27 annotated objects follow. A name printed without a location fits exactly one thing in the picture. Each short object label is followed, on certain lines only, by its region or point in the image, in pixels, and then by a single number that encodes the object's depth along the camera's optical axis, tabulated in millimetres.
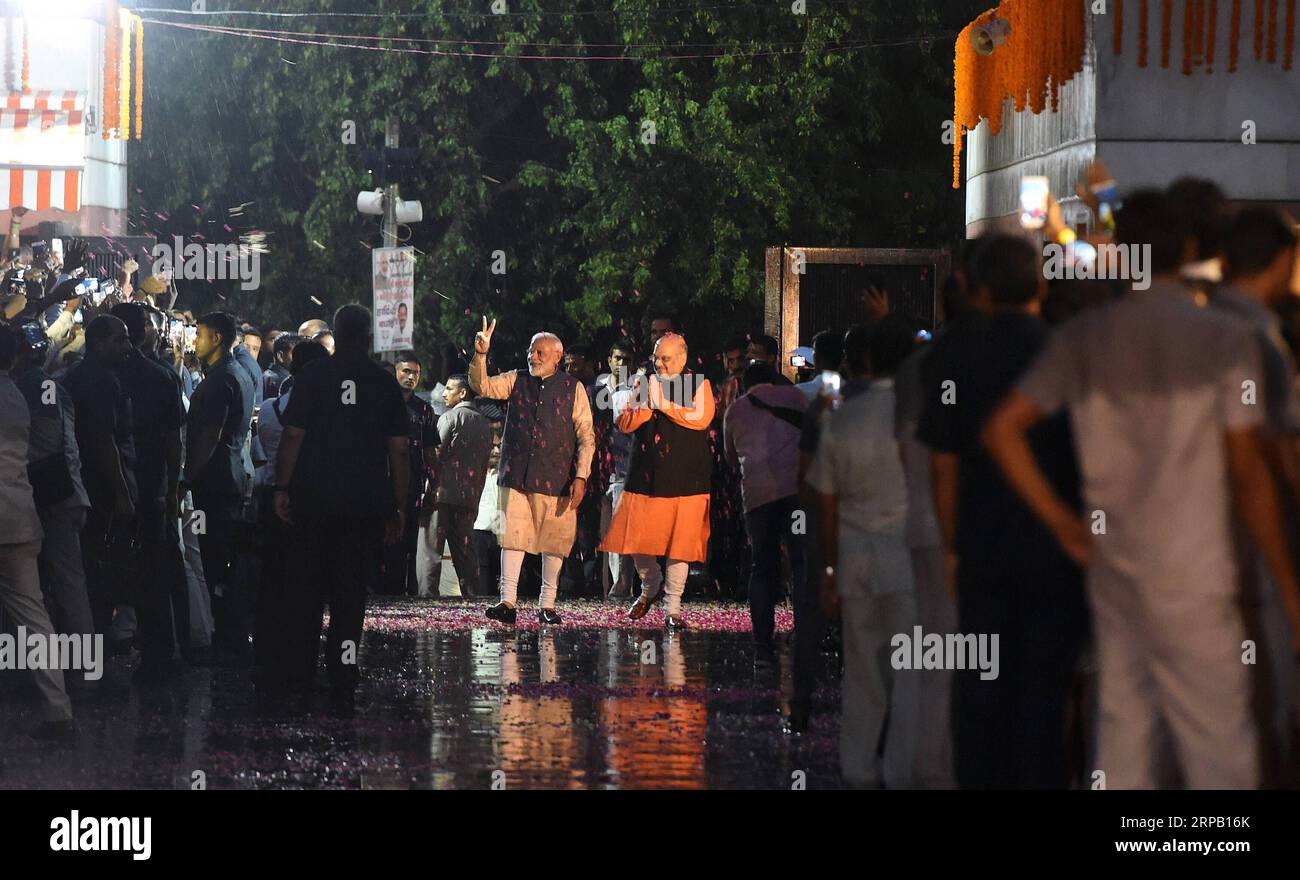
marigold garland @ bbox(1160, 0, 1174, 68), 15383
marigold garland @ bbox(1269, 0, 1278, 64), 15345
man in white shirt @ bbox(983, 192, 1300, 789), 5996
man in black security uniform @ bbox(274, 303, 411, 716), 11750
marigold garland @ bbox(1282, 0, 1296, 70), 15391
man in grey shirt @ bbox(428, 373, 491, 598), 19406
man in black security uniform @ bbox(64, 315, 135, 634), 12305
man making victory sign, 16406
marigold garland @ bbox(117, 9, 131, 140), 23266
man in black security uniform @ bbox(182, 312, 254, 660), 13469
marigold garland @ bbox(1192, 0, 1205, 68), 15367
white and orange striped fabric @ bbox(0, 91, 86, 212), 28438
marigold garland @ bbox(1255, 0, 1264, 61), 15359
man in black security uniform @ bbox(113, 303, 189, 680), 12859
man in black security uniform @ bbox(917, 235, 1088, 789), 7180
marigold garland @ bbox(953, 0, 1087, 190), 15742
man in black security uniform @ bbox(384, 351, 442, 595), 18859
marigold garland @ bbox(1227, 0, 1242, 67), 15398
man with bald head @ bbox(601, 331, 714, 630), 16156
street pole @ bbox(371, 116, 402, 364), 25812
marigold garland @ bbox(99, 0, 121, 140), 23203
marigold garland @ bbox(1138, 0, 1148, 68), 15438
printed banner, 22156
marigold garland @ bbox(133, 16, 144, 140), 23453
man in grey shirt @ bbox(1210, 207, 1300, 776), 6023
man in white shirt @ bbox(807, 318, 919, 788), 8648
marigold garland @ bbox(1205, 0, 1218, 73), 15359
